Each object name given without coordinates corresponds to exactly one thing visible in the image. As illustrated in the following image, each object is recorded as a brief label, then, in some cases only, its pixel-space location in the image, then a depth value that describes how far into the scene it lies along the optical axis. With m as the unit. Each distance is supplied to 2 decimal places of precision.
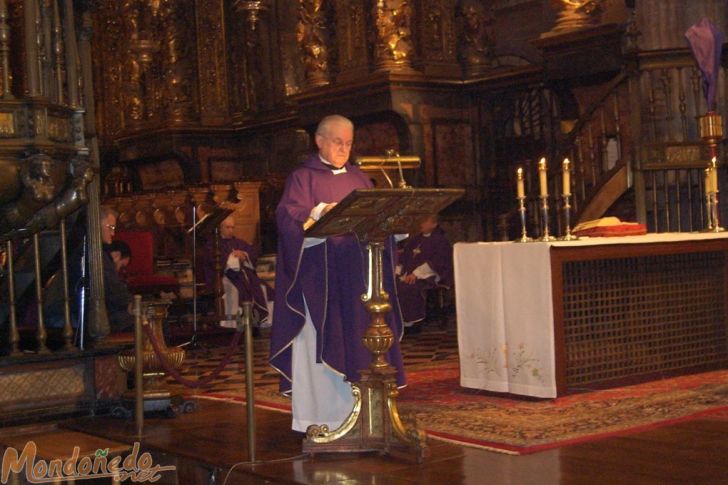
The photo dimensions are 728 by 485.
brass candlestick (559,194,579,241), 8.37
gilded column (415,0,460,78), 14.88
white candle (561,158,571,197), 8.33
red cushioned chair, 12.27
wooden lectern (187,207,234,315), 12.83
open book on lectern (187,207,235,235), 12.81
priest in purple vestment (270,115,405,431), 6.58
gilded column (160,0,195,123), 19.45
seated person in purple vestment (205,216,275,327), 13.85
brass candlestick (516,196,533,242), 8.50
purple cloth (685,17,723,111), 10.61
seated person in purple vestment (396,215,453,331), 13.51
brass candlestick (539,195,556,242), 8.36
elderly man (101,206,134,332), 8.73
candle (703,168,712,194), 9.34
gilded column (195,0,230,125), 19.22
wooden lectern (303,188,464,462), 6.16
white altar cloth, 7.96
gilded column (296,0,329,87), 15.77
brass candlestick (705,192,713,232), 9.42
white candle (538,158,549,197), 8.20
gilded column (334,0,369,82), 15.07
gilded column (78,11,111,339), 8.38
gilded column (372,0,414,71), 14.66
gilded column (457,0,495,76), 15.31
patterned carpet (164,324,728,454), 6.62
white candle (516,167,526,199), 8.43
